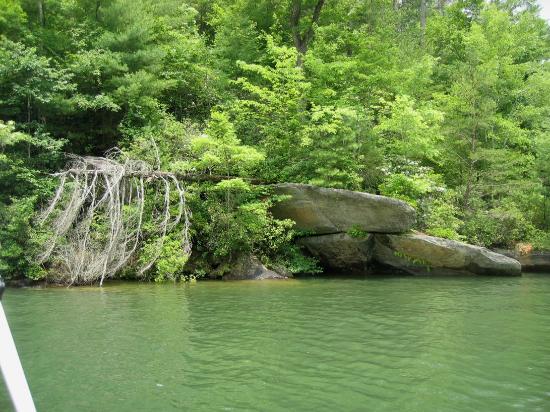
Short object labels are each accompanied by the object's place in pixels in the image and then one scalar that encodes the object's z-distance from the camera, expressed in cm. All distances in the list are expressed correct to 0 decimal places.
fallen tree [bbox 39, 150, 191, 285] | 1350
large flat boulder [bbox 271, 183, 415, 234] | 1586
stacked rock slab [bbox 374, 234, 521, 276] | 1566
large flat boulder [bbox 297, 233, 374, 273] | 1625
